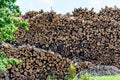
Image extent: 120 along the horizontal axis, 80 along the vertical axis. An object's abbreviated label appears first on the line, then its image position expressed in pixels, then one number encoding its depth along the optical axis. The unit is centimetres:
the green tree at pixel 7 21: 978
